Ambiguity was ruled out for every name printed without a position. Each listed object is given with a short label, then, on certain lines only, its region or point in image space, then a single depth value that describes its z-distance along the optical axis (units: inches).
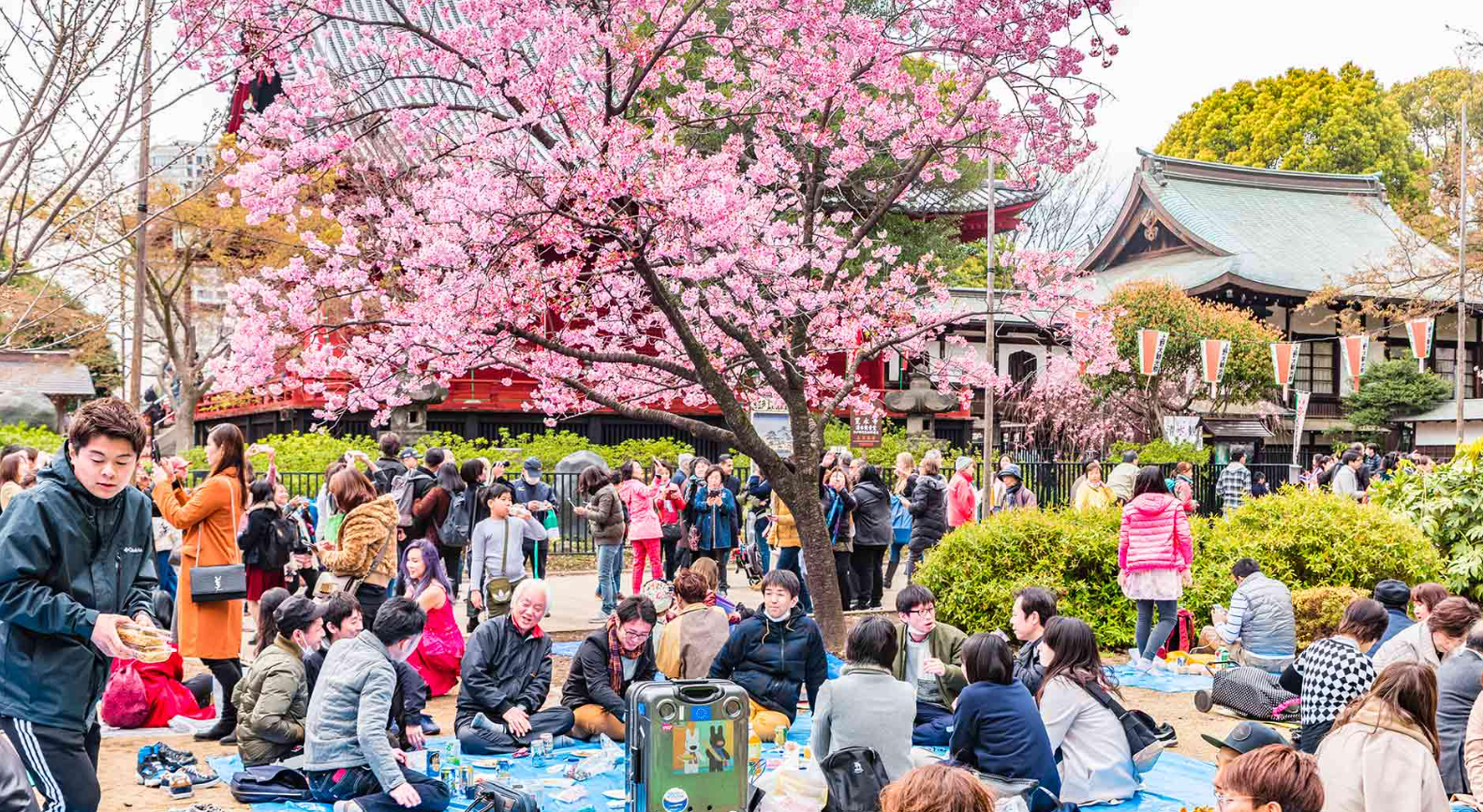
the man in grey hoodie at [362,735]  216.1
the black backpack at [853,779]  189.9
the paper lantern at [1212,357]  920.9
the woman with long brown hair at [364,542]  312.0
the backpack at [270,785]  233.3
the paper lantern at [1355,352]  950.4
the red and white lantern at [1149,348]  897.5
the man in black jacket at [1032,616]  263.6
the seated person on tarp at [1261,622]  340.2
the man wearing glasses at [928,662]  281.7
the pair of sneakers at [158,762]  245.3
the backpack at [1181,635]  410.0
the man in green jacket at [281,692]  249.4
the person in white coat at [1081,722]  232.8
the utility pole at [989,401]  612.8
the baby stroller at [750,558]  582.9
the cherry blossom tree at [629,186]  324.8
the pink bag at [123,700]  289.6
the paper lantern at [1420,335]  932.0
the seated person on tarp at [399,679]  237.0
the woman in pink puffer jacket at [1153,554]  372.2
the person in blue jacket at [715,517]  511.8
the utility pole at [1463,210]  848.9
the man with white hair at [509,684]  274.7
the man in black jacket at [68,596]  150.3
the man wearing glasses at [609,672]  279.7
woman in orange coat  269.9
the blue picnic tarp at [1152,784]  240.5
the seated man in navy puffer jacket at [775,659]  281.0
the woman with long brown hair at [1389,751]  160.4
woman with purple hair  328.5
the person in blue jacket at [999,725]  211.6
